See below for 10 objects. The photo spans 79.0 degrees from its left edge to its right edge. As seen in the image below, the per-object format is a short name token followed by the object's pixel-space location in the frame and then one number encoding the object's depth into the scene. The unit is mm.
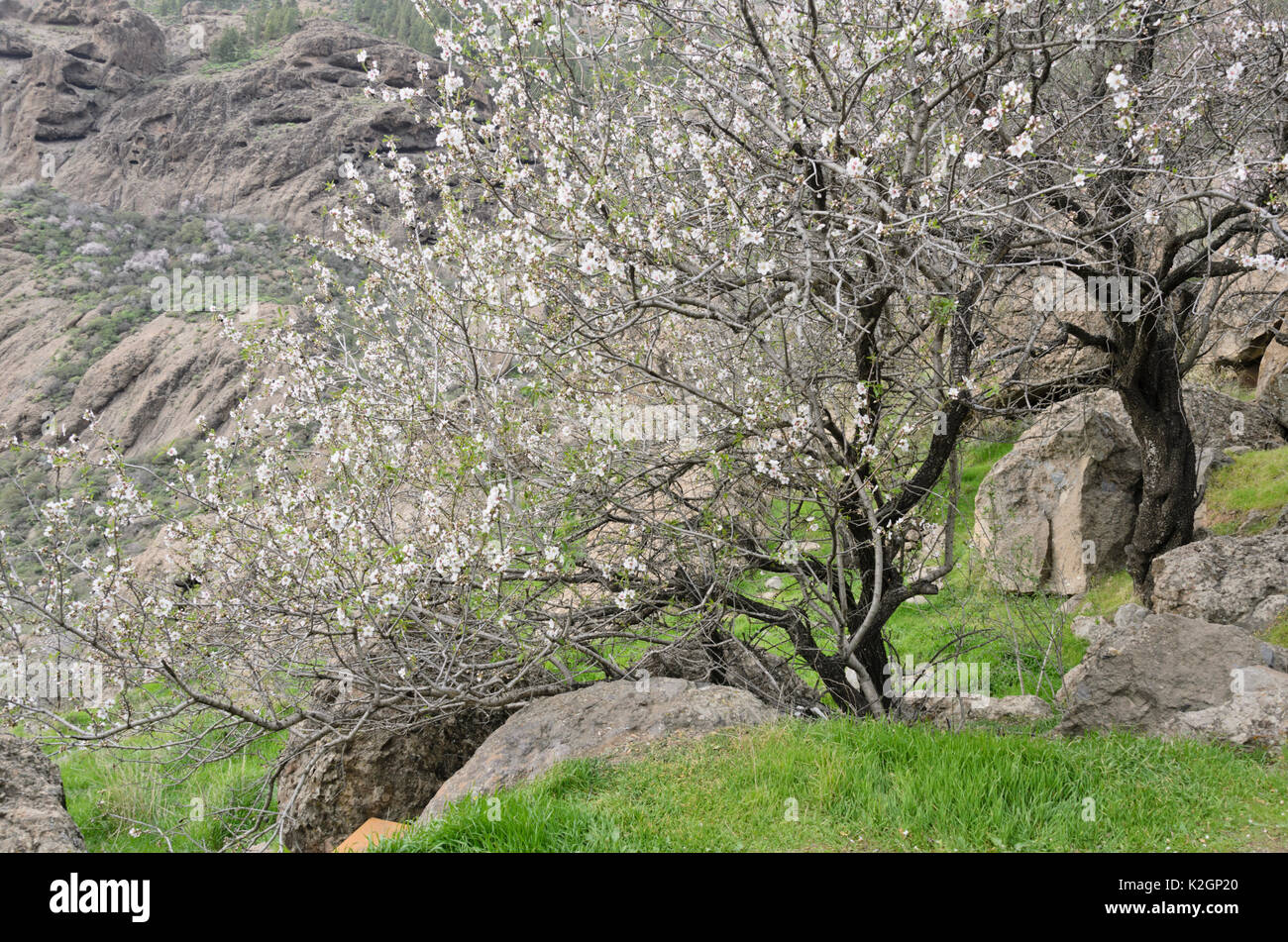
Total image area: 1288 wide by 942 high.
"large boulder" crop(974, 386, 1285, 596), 9742
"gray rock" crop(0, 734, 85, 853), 3828
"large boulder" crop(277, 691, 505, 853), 5695
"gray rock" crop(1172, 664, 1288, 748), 4379
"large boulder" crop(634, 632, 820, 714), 6168
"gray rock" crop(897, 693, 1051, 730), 6195
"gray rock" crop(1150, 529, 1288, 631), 6641
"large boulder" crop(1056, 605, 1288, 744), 4785
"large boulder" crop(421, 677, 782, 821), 4582
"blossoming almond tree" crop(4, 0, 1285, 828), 4781
